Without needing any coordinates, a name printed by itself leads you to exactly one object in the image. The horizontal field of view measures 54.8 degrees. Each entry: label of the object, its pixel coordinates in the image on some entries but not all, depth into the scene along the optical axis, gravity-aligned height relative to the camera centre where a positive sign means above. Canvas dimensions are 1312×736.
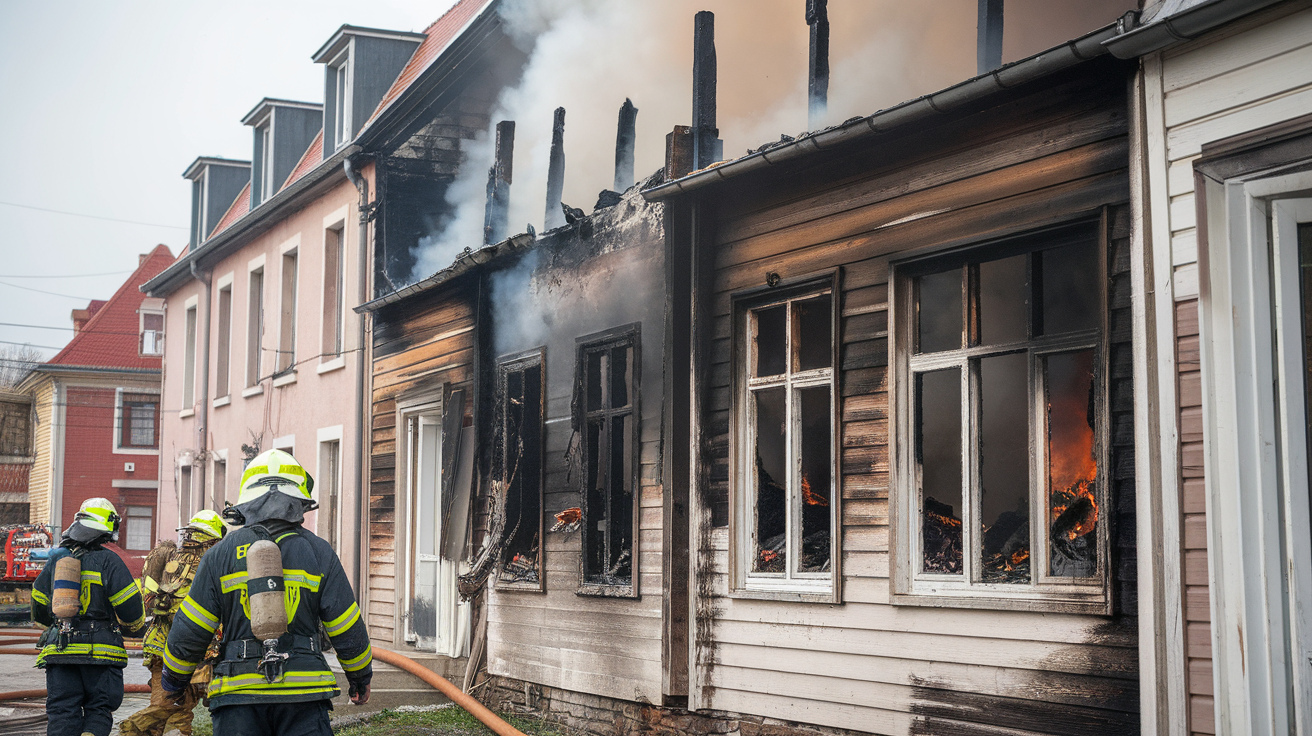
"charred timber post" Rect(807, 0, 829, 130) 8.43 +2.86
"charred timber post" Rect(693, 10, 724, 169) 9.45 +3.00
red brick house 38.09 +2.09
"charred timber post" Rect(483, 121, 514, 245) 12.91 +3.14
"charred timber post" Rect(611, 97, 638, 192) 11.07 +3.09
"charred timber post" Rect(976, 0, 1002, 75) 7.22 +2.63
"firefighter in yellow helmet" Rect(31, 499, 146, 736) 8.88 -1.00
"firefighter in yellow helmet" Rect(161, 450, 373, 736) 5.87 -0.65
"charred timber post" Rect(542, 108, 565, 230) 11.86 +3.02
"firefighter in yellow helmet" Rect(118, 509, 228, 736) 10.27 -0.77
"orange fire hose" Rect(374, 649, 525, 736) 9.29 -1.68
